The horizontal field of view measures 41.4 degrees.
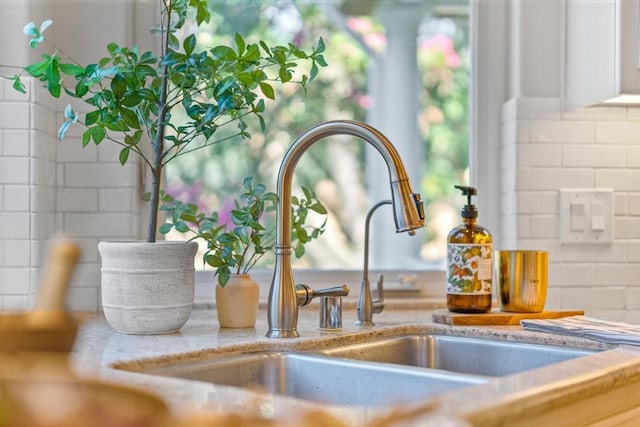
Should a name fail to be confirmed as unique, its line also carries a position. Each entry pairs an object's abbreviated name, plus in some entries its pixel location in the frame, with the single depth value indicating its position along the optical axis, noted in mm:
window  2289
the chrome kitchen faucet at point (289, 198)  1571
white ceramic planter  1610
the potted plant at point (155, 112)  1612
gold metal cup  1881
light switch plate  2219
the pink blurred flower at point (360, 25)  2336
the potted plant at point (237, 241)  1735
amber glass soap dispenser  1854
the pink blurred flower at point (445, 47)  2361
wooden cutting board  1816
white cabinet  1944
